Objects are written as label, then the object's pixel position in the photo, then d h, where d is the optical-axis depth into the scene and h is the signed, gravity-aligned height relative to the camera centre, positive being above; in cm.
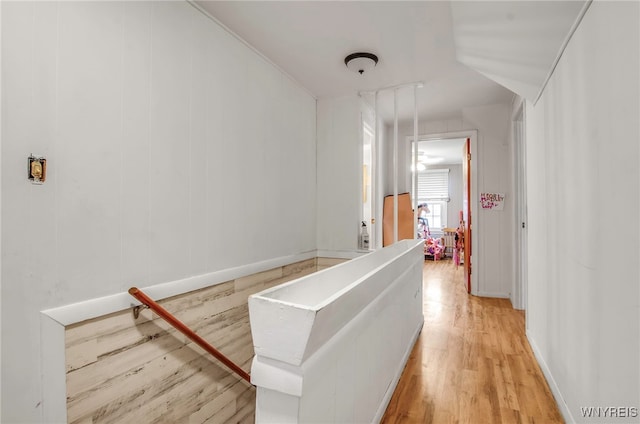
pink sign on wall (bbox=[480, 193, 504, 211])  410 +14
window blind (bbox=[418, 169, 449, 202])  850 +75
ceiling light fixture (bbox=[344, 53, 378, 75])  251 +121
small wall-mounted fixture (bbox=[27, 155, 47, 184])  118 +16
